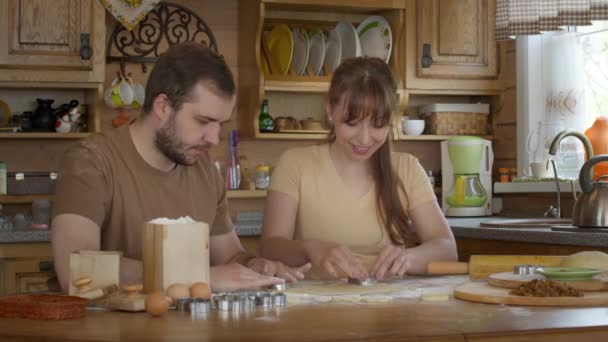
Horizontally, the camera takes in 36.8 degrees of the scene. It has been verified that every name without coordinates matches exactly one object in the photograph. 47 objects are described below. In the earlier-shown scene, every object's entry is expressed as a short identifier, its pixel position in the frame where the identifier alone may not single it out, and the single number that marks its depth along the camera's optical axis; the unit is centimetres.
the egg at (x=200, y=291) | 165
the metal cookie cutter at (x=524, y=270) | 201
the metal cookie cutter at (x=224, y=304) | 159
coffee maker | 450
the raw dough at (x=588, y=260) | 200
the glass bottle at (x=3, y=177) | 414
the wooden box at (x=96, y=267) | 167
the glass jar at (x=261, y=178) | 451
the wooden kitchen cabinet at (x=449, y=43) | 461
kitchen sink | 366
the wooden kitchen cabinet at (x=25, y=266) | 368
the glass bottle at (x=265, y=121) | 442
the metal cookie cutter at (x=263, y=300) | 166
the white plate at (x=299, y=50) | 445
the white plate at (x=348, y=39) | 453
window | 440
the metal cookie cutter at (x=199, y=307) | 157
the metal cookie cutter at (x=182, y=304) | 160
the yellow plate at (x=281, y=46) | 439
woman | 247
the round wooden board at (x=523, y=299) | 168
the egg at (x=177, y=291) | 164
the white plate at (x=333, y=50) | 450
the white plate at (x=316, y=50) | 447
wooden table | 134
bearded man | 205
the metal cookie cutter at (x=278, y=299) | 167
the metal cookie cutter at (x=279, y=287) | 188
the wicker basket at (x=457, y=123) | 475
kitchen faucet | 361
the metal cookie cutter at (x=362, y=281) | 199
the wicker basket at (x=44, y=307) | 150
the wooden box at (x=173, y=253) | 166
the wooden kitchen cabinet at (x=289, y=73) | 434
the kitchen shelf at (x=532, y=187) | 408
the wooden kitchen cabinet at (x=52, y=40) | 400
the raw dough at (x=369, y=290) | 176
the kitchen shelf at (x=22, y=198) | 414
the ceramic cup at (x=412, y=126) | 472
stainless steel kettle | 323
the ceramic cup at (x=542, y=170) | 436
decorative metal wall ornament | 441
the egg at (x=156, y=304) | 153
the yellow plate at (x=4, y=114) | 417
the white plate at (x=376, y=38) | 460
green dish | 186
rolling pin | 210
